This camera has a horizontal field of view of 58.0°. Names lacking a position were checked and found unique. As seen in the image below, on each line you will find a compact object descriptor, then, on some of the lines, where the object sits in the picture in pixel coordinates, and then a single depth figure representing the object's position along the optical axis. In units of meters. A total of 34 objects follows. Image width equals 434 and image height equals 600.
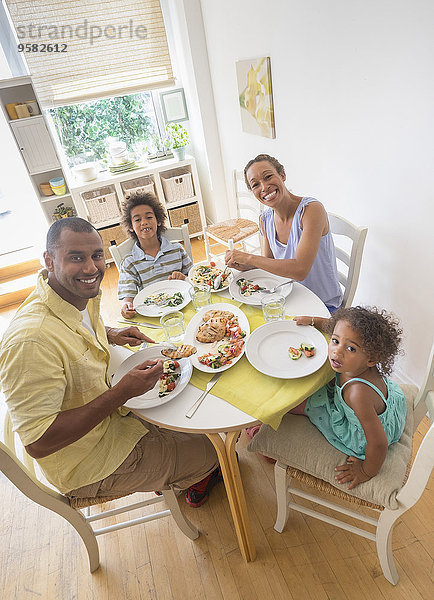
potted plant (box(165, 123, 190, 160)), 3.79
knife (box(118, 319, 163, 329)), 1.61
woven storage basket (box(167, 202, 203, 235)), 4.02
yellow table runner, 1.16
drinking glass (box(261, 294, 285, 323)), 1.46
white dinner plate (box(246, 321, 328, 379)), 1.25
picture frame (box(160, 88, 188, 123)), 3.91
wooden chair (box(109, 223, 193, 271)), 2.14
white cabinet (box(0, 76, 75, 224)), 3.30
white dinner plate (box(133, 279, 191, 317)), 1.68
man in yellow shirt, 1.11
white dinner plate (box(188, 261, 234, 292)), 1.76
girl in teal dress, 1.20
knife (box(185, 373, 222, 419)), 1.19
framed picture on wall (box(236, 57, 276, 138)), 2.65
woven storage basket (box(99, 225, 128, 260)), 3.88
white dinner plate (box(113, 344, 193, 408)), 1.24
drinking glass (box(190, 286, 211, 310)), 1.63
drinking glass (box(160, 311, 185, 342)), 1.46
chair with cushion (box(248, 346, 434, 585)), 1.18
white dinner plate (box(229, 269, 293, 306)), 1.62
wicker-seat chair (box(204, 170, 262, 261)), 3.10
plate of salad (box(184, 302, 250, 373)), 1.33
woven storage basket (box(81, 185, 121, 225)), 3.71
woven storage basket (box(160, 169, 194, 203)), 3.86
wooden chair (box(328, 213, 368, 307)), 1.78
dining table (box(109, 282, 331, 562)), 1.15
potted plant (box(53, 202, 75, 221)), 3.69
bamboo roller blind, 3.26
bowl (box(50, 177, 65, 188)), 3.59
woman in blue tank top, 1.71
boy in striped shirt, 2.04
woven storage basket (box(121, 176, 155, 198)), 3.83
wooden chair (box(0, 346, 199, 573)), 1.20
